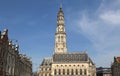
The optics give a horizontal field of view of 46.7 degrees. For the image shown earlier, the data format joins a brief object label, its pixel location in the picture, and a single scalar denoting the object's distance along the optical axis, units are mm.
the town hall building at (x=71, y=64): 81732
